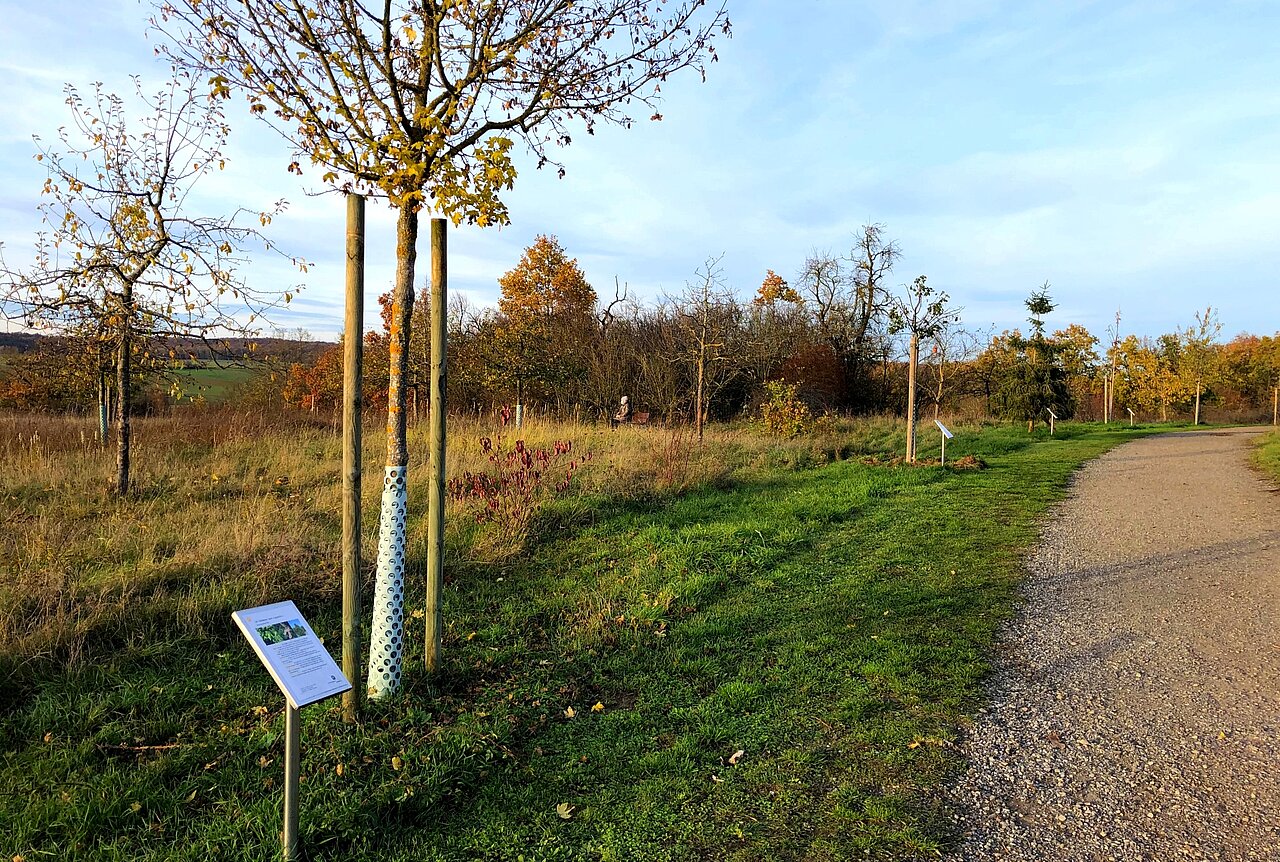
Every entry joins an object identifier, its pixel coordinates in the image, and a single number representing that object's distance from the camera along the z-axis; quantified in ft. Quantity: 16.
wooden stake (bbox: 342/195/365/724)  11.25
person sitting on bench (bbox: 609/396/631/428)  65.94
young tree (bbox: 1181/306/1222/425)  95.30
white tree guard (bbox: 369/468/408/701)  12.50
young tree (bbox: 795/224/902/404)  96.37
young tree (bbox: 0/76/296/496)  20.84
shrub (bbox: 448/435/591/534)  23.79
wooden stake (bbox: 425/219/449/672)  12.84
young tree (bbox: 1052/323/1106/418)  99.45
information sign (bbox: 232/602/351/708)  7.98
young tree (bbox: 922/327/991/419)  63.62
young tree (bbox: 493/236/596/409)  54.70
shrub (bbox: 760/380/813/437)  54.44
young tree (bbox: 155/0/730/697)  11.83
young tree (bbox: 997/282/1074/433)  72.79
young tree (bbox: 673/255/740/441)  54.44
